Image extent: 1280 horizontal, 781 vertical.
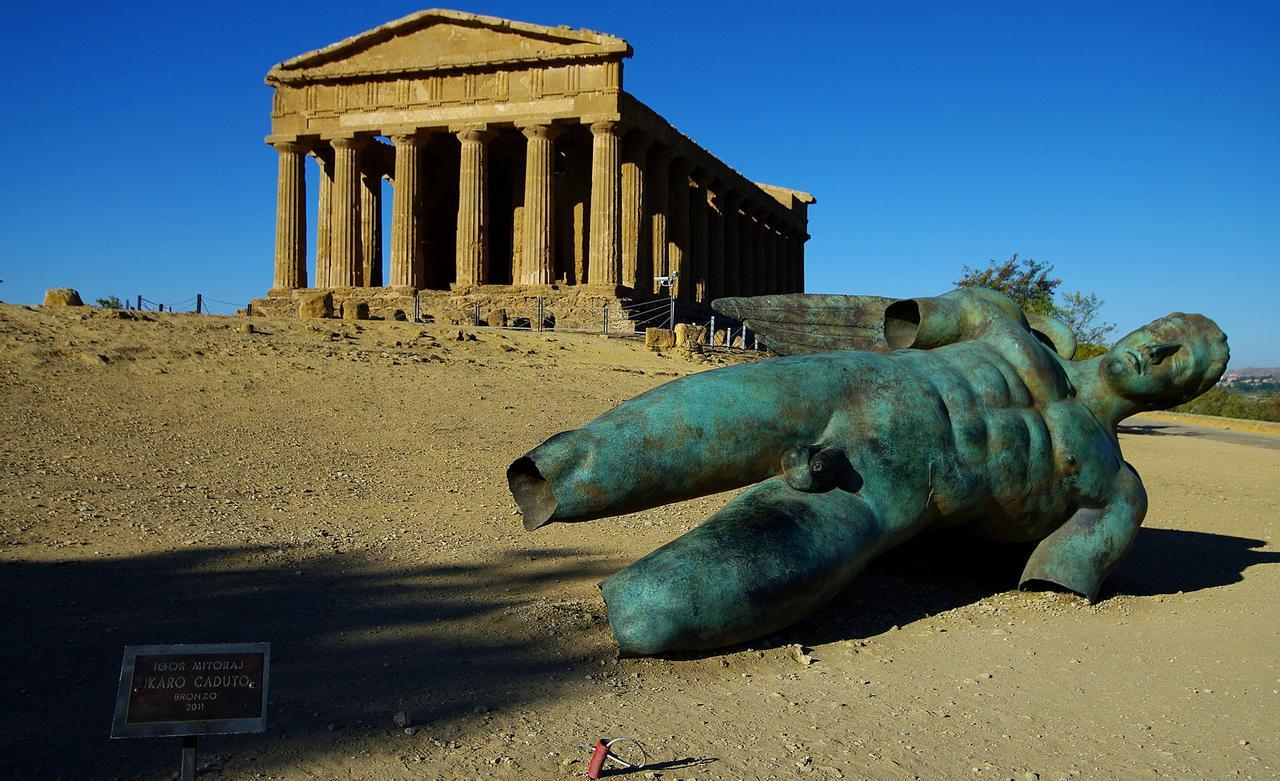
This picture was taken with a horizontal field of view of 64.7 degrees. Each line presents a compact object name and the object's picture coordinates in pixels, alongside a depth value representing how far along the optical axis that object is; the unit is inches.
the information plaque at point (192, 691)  100.7
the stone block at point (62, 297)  657.0
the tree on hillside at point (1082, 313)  1226.6
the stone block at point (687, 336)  788.6
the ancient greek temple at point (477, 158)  1082.7
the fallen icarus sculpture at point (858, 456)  160.6
